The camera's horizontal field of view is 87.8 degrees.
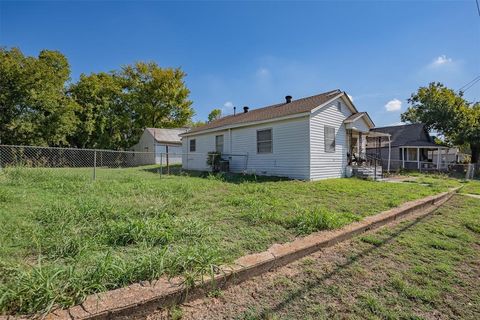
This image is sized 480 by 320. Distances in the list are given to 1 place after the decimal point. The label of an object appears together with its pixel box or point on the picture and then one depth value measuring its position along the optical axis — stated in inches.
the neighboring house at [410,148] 874.1
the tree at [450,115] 865.5
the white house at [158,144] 1016.2
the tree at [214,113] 2263.8
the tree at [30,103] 833.5
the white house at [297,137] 419.2
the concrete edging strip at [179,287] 70.4
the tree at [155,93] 1309.1
